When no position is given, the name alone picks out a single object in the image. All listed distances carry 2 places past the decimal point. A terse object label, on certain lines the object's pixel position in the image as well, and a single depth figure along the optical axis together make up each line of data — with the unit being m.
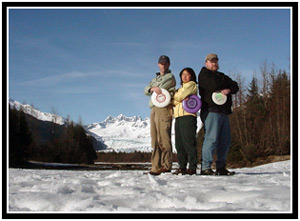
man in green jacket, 4.98
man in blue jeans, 4.52
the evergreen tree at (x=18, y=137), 33.78
